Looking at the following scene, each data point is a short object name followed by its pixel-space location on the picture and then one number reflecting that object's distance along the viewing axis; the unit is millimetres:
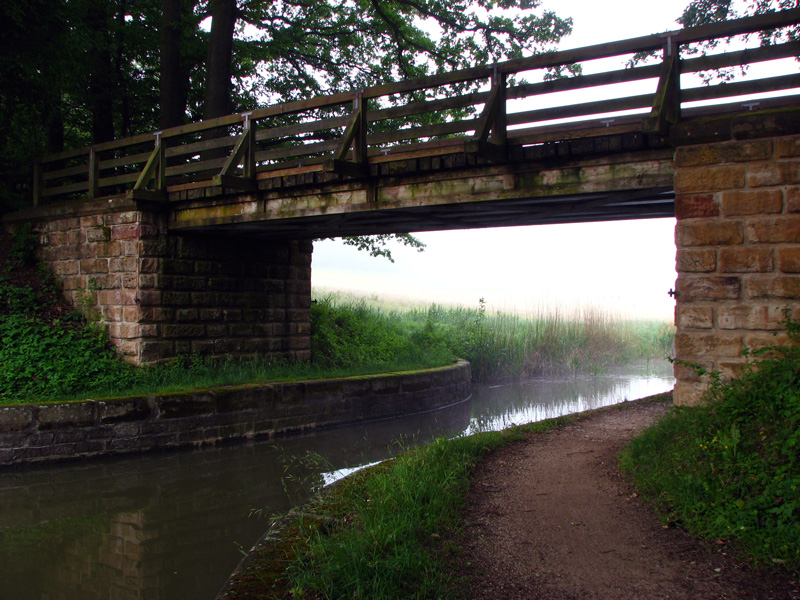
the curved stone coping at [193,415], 7859
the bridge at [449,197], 5680
